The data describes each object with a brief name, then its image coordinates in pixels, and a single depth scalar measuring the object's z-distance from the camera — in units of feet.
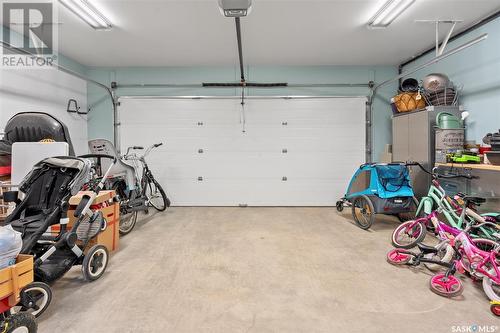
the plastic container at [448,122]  11.79
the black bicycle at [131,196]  11.93
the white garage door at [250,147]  17.74
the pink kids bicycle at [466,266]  6.51
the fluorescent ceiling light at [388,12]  9.81
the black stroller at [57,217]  6.54
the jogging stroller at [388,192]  11.65
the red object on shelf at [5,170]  9.05
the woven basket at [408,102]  13.70
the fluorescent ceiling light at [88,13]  9.75
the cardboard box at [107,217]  8.46
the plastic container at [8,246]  4.58
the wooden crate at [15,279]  4.44
